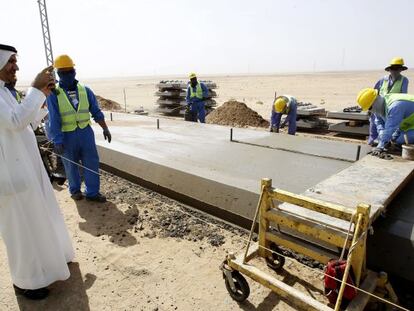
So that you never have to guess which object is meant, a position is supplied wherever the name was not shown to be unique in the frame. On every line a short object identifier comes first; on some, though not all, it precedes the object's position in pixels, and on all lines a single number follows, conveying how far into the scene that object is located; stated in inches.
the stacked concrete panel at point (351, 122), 360.0
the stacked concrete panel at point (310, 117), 406.3
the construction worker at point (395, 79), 247.3
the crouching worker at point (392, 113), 160.7
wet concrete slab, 149.3
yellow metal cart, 82.2
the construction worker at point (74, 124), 165.0
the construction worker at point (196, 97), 394.9
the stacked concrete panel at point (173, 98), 597.0
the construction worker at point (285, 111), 288.7
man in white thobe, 95.0
